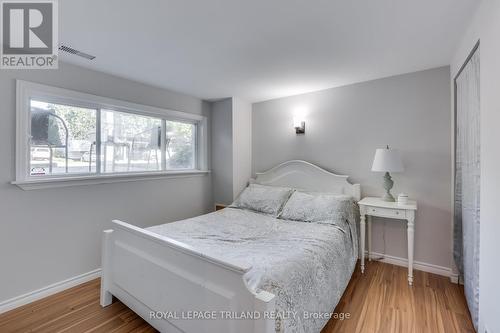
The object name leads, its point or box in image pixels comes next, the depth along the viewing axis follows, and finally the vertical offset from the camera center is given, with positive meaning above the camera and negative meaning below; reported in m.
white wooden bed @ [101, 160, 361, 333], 1.17 -0.74
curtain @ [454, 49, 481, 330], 1.65 -0.11
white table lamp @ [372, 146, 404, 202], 2.49 +0.05
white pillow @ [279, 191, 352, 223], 2.49 -0.47
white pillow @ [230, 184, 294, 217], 2.93 -0.43
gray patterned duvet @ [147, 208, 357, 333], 1.37 -0.65
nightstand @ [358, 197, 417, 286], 2.33 -0.49
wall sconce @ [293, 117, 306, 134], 3.39 +0.60
